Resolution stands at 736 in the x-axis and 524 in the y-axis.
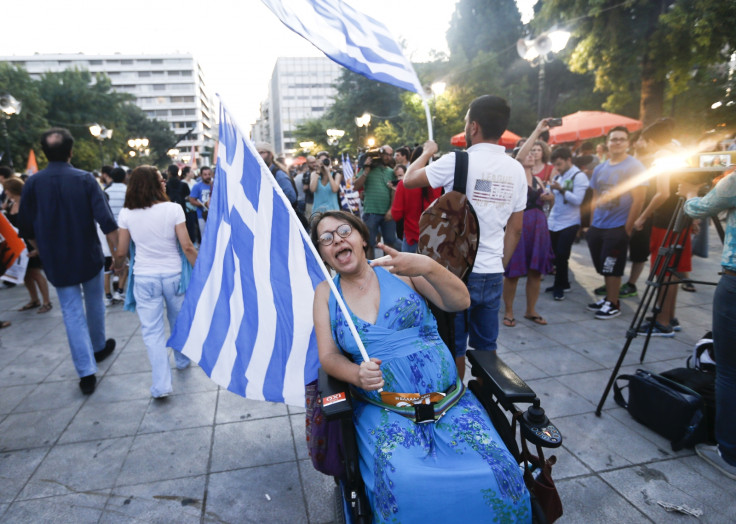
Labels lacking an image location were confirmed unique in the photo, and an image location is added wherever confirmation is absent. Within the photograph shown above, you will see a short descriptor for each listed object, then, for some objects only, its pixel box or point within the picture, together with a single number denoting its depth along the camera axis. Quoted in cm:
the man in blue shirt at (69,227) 351
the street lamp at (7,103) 1417
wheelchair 163
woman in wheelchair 153
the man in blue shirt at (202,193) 898
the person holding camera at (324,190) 733
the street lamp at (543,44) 952
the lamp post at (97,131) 1858
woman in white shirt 331
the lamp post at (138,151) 3115
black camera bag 258
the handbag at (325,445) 182
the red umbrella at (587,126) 1166
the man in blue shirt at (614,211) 473
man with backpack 263
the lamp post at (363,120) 1768
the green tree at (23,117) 2769
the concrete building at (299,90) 9462
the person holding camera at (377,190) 670
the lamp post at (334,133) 2219
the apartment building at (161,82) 8775
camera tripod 293
